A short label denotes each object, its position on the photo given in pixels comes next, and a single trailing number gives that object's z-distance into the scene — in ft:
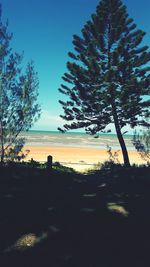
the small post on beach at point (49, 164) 22.10
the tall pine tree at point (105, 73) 43.28
